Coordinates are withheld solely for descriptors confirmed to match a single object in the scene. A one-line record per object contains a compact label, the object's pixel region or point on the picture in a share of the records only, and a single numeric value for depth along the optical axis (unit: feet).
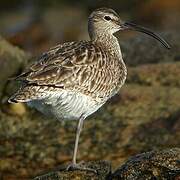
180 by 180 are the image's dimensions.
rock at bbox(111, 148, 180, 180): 41.47
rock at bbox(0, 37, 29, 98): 63.52
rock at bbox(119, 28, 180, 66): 70.38
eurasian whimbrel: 45.24
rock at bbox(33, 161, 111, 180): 45.25
